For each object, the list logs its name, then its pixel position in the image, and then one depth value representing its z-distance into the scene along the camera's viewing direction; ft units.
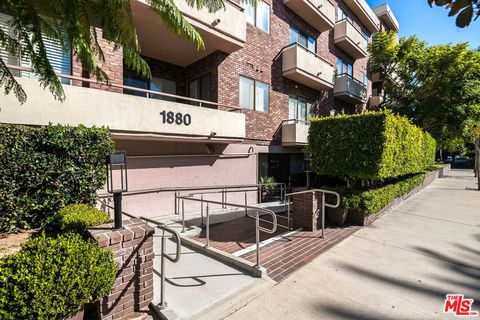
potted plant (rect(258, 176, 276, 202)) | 39.64
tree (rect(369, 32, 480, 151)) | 51.67
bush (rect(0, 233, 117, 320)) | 7.23
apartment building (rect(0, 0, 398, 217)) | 21.40
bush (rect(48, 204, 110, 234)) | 12.40
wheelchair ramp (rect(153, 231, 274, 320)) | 10.57
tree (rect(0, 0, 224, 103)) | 9.37
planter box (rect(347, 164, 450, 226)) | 23.15
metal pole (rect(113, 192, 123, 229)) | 10.61
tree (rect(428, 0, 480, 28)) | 5.95
